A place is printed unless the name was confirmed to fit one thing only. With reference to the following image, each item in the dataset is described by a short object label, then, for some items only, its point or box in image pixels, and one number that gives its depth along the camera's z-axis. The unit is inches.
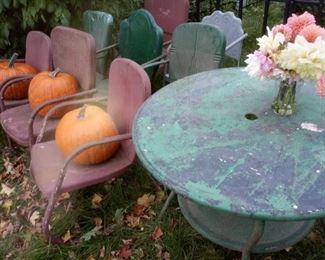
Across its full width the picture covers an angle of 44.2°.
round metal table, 58.1
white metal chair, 138.3
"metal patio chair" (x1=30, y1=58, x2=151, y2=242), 86.7
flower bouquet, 63.4
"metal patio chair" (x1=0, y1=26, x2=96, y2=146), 109.8
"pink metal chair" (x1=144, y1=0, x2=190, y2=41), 148.9
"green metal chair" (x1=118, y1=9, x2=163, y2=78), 130.7
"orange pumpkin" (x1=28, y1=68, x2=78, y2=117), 115.6
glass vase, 73.3
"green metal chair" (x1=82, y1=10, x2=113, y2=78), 136.0
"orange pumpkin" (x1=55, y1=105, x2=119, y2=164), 93.9
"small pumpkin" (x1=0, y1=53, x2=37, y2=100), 131.6
